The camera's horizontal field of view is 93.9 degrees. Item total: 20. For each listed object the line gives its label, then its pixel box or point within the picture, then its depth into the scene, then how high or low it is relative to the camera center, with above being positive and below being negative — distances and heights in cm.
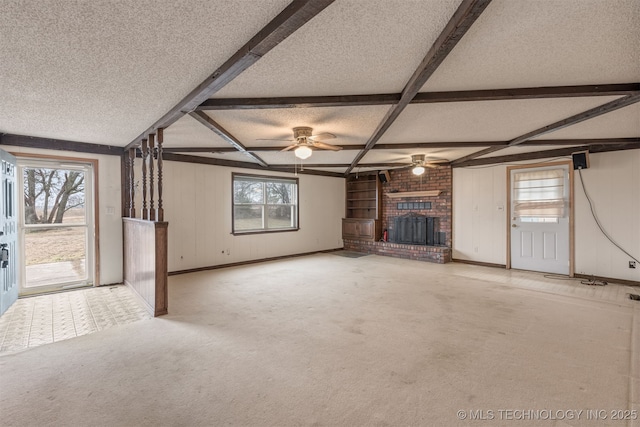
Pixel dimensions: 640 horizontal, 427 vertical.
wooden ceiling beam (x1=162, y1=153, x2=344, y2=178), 546 +100
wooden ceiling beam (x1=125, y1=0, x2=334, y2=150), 147 +99
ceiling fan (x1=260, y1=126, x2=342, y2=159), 380 +88
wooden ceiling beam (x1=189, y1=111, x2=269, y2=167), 315 +101
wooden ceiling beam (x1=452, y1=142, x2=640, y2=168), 478 +102
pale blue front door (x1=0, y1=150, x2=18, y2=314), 346 -27
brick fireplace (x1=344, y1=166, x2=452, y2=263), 688 -4
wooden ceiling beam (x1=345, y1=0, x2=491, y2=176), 150 +101
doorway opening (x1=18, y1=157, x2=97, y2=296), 431 +8
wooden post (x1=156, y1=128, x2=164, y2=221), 355 +54
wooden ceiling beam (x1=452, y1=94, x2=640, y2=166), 279 +104
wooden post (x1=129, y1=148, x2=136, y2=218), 476 +48
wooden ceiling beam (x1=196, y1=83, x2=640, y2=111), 256 +103
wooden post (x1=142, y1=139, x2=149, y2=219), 421 +55
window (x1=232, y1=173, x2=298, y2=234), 658 +17
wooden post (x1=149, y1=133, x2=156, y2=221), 375 +72
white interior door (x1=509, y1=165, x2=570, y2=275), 534 -17
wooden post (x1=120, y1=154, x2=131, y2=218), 495 +46
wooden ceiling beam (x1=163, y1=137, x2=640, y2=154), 453 +105
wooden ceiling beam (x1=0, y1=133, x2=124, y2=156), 398 +97
